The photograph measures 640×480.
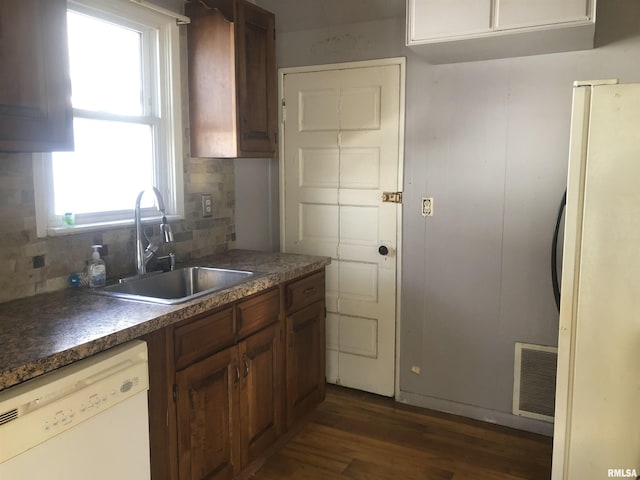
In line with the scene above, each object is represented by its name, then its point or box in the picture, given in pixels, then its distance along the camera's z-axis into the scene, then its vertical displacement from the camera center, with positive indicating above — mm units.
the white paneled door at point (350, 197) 3277 -120
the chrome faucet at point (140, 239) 2467 -278
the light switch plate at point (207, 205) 3074 -148
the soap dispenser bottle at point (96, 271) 2307 -390
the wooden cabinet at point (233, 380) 1955 -866
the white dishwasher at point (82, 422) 1388 -683
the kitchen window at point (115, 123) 2332 +272
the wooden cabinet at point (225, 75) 2770 +543
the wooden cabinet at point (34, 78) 1670 +328
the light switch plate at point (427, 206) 3168 -162
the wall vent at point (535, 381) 2951 -1116
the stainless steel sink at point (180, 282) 2412 -488
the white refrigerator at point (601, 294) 1904 -422
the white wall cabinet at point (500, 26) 2314 +684
